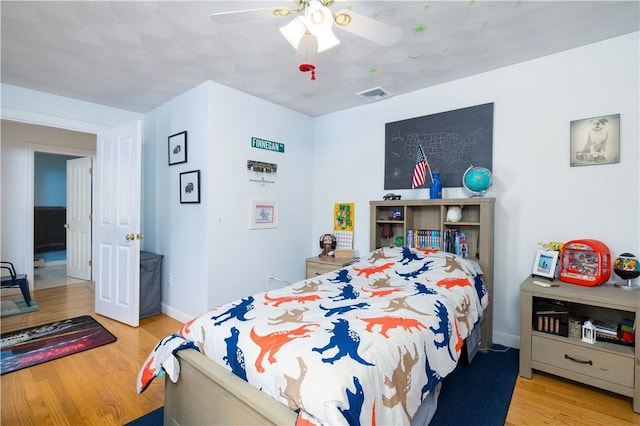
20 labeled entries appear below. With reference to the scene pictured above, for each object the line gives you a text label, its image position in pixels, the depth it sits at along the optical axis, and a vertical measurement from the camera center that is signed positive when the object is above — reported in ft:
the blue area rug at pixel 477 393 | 5.75 -3.93
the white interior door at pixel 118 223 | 10.36 -0.54
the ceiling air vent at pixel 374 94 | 10.22 +4.06
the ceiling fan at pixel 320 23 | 4.86 +3.11
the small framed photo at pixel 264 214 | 11.09 -0.18
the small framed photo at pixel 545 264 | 7.48 -1.30
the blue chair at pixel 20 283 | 11.39 -2.89
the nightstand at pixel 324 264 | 10.62 -1.94
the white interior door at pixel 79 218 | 16.62 -0.59
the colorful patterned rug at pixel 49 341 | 7.91 -3.97
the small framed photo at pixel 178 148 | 10.54 +2.17
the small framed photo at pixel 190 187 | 9.99 +0.73
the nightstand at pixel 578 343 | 6.03 -2.84
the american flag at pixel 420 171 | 10.08 +1.33
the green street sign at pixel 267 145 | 11.05 +2.46
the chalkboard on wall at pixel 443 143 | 9.07 +2.20
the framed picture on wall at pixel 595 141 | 7.24 +1.76
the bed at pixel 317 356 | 3.52 -2.01
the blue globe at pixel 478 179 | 8.38 +0.89
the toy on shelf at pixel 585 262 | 6.84 -1.18
